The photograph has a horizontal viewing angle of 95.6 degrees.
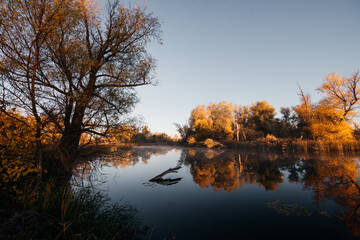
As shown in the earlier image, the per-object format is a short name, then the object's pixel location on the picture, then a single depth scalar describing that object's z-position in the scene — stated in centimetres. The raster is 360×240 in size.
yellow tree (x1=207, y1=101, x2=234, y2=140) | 4347
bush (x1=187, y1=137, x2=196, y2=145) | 4875
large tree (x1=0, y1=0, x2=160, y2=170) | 515
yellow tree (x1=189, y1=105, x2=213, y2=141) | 4575
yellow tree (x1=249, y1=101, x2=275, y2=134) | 4922
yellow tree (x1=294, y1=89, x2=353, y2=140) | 2292
